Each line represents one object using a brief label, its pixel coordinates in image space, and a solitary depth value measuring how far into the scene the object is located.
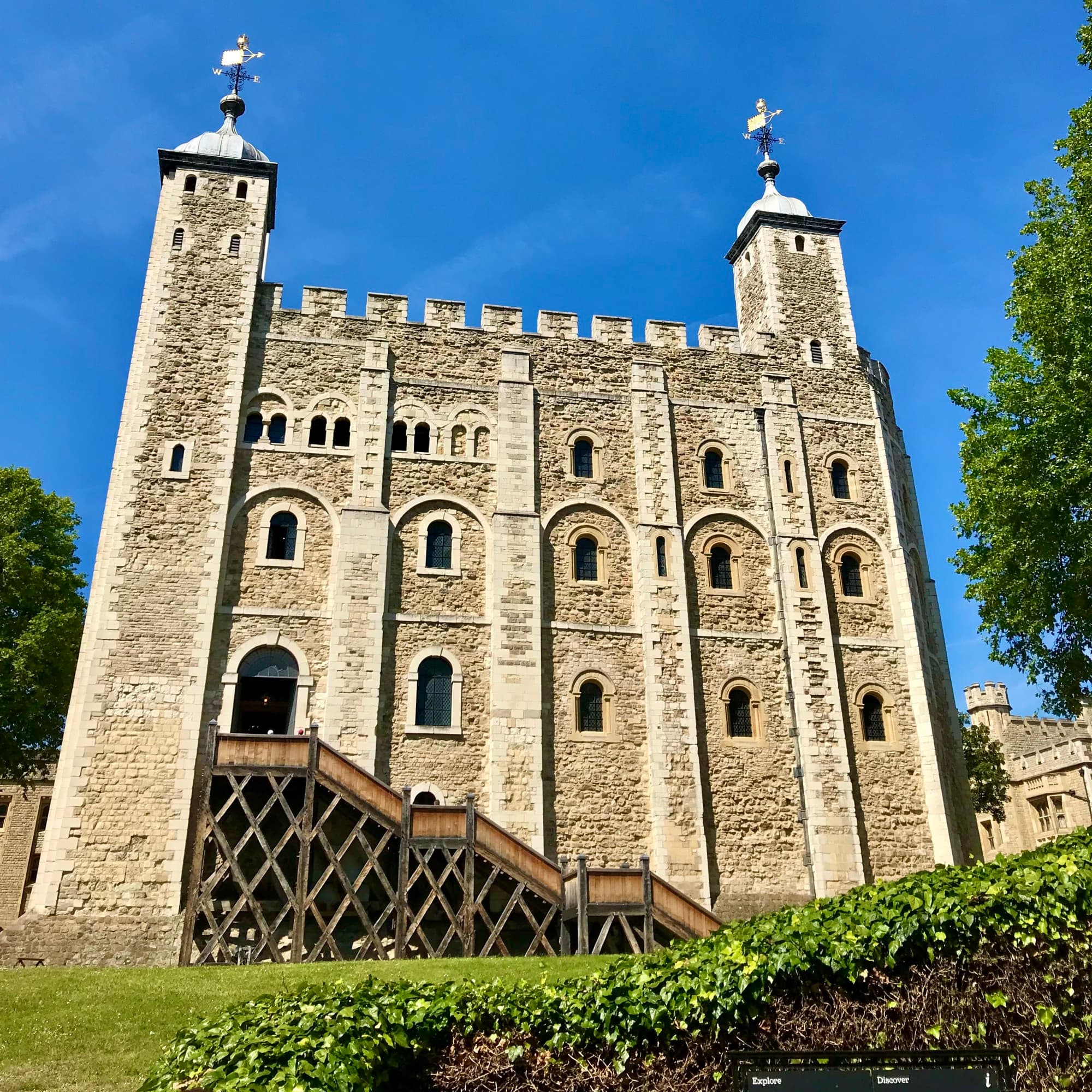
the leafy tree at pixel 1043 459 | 17.56
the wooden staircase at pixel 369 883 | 17.22
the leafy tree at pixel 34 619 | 23.17
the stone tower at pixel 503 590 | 20.28
